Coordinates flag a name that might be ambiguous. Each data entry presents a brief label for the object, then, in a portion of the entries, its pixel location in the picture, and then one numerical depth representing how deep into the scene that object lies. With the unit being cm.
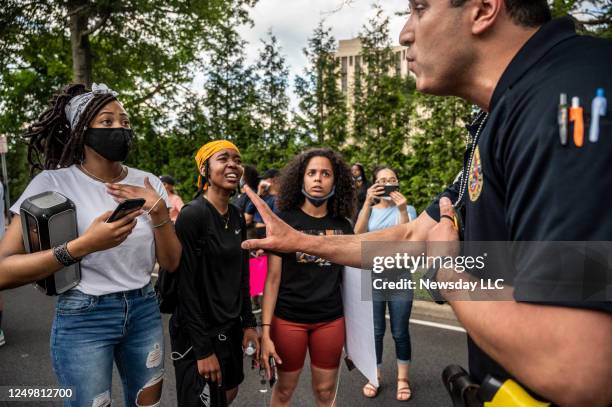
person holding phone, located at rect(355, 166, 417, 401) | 390
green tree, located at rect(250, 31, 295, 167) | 1099
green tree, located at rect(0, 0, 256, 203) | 1113
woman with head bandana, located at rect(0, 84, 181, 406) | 205
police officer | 73
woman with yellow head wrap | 261
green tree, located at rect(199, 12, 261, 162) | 1180
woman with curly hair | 301
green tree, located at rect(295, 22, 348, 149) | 992
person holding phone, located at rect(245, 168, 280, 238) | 627
